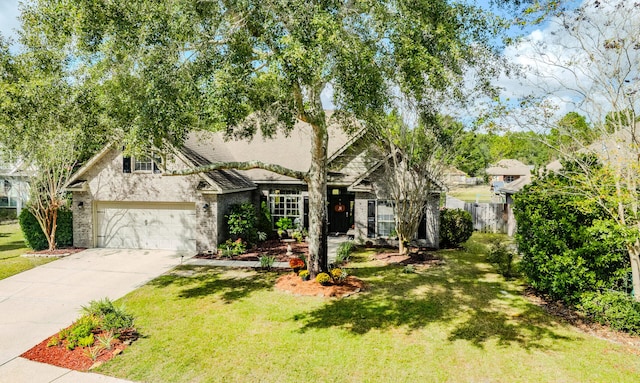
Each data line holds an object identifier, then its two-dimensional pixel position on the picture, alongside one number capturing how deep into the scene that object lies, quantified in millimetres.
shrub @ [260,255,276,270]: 14039
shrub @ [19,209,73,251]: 16734
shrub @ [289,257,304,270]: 12875
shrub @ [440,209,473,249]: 18688
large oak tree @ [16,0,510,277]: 8164
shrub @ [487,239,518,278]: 13622
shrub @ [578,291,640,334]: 8371
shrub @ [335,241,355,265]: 15138
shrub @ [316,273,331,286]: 11547
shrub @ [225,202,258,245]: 16675
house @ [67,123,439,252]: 16391
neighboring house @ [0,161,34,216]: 16569
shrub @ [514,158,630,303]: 9094
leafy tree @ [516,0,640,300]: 8312
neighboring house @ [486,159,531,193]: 63688
